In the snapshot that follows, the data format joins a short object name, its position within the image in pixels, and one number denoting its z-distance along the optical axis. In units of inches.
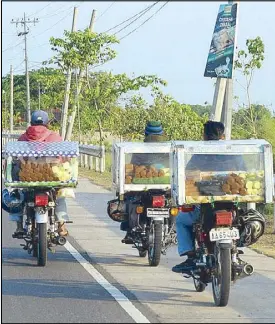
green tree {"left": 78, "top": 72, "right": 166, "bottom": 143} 1339.8
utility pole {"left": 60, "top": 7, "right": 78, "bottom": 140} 1428.8
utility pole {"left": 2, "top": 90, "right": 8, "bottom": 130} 3149.6
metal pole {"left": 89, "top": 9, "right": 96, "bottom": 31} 1417.3
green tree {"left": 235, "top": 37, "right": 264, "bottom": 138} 847.7
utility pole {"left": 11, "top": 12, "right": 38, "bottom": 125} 2449.6
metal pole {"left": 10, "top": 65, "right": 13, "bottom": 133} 2625.2
